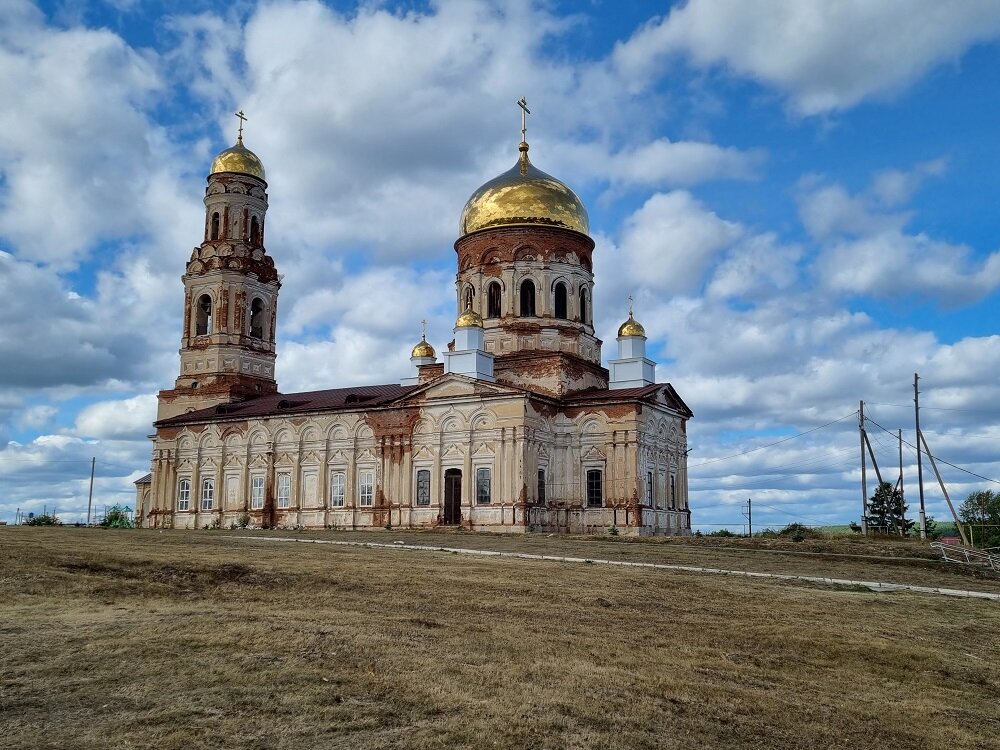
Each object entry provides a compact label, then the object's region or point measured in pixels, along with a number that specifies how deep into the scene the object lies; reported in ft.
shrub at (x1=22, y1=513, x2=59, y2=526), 187.52
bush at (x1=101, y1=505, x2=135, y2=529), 203.82
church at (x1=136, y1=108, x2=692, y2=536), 152.15
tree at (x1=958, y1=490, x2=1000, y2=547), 235.20
